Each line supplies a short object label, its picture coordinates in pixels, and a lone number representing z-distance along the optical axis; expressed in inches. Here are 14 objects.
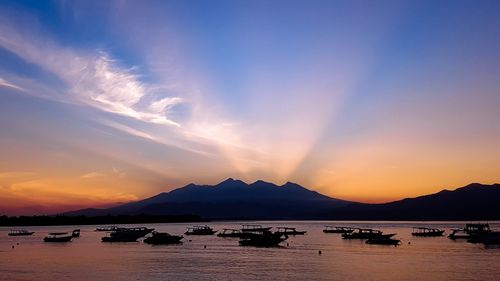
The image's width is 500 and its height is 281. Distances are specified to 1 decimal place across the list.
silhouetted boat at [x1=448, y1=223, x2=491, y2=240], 3534.0
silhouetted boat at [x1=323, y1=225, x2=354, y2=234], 4891.7
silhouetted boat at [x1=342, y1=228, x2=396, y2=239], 3646.7
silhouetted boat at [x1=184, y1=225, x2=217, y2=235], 4560.5
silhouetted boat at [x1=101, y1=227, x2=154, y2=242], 3595.0
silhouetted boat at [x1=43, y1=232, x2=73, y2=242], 3570.4
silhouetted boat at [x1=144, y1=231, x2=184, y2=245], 3314.5
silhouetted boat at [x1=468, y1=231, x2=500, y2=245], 3186.5
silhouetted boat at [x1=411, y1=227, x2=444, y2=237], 4298.7
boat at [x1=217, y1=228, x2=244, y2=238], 4160.9
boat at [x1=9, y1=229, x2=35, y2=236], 4632.9
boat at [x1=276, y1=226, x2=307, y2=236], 4581.9
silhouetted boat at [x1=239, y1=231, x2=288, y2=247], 3051.2
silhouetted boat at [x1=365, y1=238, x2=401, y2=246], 3184.1
